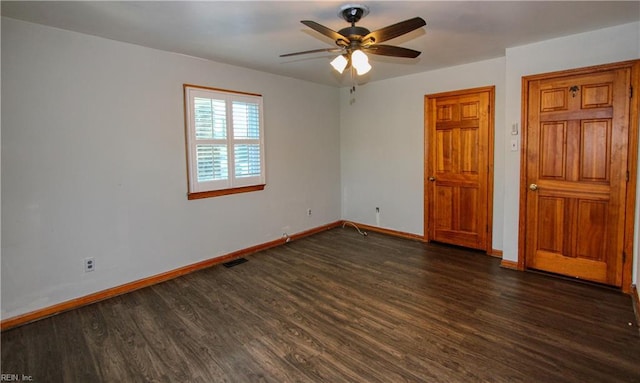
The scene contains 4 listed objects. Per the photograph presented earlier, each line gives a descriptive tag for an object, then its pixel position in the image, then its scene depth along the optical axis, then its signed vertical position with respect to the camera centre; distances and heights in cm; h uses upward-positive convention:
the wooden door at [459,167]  432 +4
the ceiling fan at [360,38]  222 +94
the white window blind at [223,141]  388 +39
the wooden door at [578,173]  319 -4
